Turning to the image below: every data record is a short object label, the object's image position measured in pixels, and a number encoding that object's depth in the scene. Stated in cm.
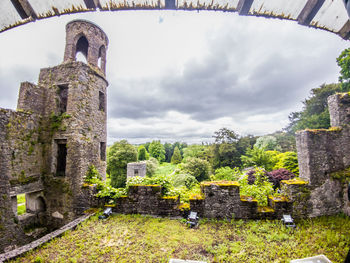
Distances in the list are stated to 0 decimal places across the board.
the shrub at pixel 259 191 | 550
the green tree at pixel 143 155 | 4044
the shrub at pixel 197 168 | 1756
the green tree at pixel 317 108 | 1606
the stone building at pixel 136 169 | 1892
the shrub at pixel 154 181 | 573
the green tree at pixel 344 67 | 1192
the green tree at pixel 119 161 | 2139
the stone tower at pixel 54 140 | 583
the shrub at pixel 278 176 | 872
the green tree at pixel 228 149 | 1931
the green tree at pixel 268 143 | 2177
